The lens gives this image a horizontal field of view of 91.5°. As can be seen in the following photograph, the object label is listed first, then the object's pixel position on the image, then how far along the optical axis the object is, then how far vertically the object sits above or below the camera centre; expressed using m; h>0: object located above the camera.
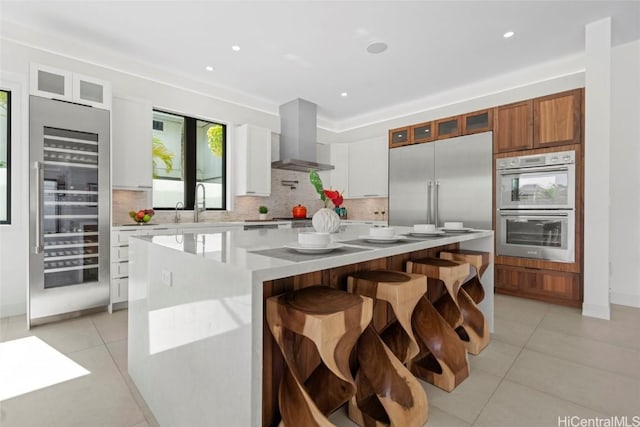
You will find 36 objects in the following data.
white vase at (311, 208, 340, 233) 2.14 -0.06
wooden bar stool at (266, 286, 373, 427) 1.07 -0.42
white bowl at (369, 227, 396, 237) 1.74 -0.11
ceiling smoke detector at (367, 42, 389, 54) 3.45 +1.86
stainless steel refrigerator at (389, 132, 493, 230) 4.08 +0.44
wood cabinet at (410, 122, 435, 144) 4.66 +1.21
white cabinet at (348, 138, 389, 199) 5.52 +0.80
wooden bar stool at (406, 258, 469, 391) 1.83 -0.78
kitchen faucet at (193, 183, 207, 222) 4.33 +0.08
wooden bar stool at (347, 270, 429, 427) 1.44 -0.78
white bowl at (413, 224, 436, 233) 2.18 -0.12
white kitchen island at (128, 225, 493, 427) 0.98 -0.41
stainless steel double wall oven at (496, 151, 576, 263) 3.42 +0.08
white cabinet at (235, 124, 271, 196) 4.77 +0.79
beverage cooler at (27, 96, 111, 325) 2.88 +0.01
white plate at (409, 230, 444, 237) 2.10 -0.14
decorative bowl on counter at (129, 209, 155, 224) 3.61 -0.07
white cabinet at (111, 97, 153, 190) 3.53 +0.78
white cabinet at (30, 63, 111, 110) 2.90 +1.21
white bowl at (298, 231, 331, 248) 1.29 -0.12
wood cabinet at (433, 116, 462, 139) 4.36 +1.23
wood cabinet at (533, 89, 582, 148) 3.38 +1.05
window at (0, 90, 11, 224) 3.19 +0.54
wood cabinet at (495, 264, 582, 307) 3.39 -0.82
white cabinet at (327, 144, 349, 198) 6.13 +0.91
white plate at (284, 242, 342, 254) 1.27 -0.15
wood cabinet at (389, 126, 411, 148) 4.95 +1.22
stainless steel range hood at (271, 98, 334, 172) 5.14 +1.27
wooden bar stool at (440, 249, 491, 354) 2.27 -0.77
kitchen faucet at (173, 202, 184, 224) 4.16 -0.08
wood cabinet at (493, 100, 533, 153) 3.69 +1.05
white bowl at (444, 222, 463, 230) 2.61 -0.11
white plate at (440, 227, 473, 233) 2.45 -0.14
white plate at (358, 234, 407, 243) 1.70 -0.15
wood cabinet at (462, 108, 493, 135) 4.04 +1.21
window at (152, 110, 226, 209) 4.27 +0.74
